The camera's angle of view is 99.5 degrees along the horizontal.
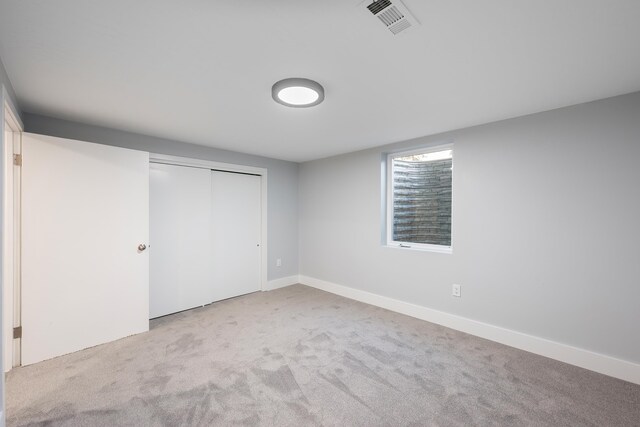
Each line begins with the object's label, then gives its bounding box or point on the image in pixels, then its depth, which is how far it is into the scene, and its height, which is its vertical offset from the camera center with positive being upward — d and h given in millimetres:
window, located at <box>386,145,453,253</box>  3320 +149
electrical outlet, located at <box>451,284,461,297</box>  3035 -903
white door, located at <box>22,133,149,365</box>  2373 -373
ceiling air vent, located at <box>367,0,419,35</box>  1224 +926
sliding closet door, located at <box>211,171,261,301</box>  4027 -395
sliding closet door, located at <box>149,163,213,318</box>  3404 -420
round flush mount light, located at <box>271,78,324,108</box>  1917 +864
